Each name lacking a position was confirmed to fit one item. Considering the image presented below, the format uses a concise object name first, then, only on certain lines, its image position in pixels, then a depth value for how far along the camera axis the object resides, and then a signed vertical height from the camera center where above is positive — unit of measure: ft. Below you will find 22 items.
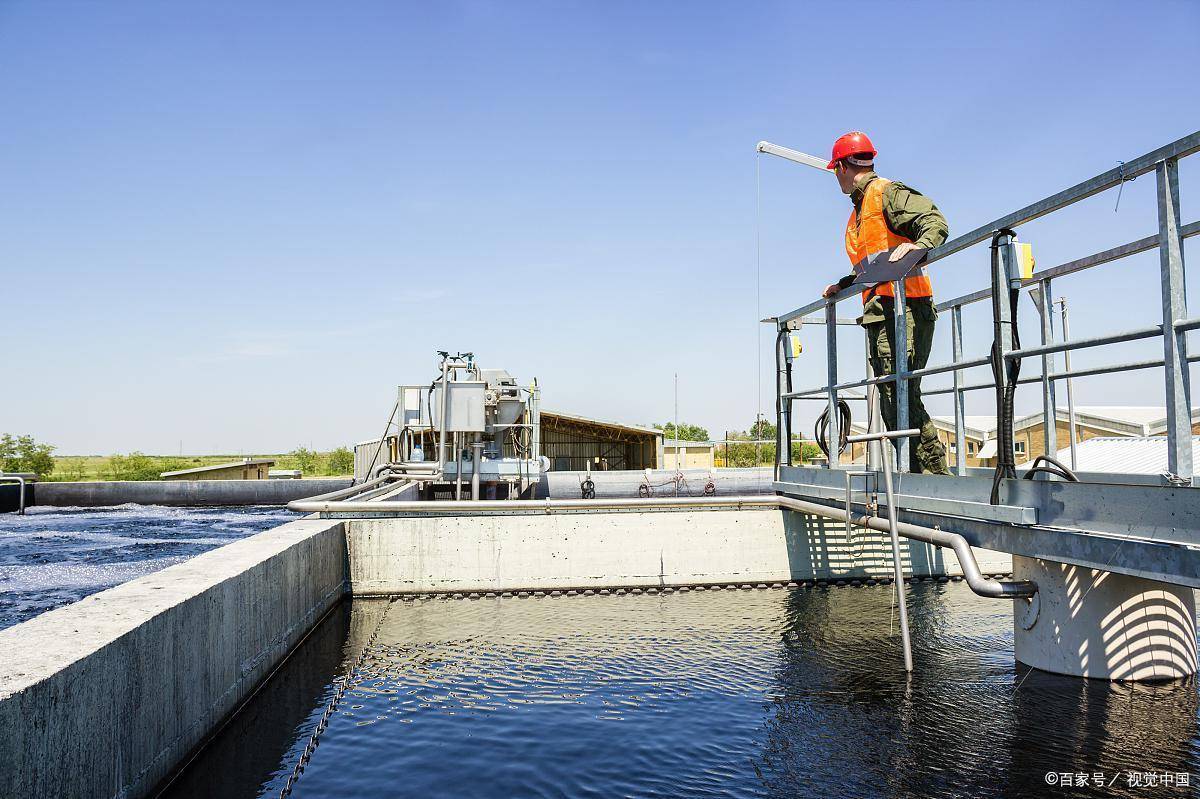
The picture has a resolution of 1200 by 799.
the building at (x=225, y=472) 113.39 -2.91
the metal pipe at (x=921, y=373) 18.07 +1.88
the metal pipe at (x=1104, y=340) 13.23 +1.82
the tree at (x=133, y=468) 146.88 -3.06
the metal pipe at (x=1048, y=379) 19.98 +1.67
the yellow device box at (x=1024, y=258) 17.38 +4.11
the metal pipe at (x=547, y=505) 32.60 -2.39
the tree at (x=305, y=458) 204.62 -1.81
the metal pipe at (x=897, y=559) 18.61 -2.81
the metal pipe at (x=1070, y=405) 22.67 +1.10
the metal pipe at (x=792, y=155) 29.89 +11.44
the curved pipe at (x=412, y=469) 59.72 -1.40
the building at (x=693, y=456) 120.26 -1.39
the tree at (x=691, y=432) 274.07 +5.46
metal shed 113.29 +0.16
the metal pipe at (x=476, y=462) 47.04 -0.82
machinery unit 48.91 +1.22
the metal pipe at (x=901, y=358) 21.56 +2.40
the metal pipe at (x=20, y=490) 80.59 -3.75
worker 21.79 +5.68
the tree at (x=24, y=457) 154.61 -0.46
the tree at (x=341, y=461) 183.21 -2.47
